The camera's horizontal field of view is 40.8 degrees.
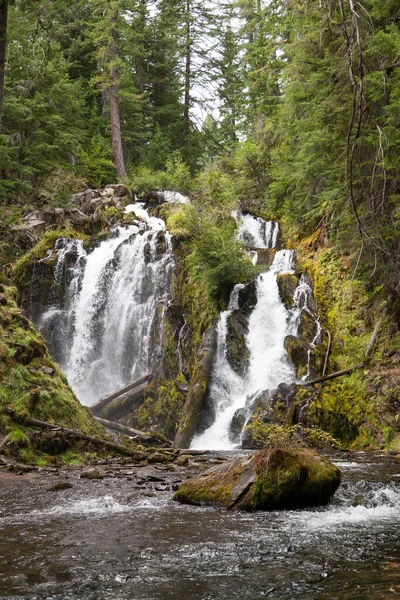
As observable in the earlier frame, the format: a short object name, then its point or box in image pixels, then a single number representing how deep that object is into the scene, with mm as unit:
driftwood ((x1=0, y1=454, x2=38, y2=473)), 8961
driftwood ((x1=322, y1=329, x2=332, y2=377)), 14825
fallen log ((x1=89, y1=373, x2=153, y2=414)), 16641
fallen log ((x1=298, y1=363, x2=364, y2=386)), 13894
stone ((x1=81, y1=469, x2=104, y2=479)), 8781
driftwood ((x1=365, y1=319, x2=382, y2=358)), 13875
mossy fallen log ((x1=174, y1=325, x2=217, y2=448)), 14656
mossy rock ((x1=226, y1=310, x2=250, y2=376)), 16453
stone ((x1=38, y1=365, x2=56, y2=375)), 11992
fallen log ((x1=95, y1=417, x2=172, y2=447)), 13523
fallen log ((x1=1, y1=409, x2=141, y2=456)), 10336
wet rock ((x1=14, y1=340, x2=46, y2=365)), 11625
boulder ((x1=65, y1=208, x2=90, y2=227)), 24312
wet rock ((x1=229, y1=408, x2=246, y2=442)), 14414
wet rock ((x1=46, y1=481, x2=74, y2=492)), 7734
